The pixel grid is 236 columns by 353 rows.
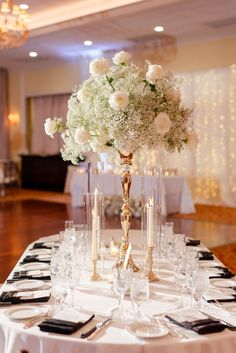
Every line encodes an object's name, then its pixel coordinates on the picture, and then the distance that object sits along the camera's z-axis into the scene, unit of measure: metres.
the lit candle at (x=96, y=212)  2.73
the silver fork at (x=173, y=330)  1.85
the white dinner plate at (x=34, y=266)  2.81
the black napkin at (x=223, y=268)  2.72
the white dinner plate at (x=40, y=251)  3.14
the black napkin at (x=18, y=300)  2.23
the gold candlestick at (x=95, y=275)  2.58
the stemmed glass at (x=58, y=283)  2.09
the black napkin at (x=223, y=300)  2.23
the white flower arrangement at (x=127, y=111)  2.41
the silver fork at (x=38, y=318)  1.94
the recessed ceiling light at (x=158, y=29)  9.13
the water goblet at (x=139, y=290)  1.95
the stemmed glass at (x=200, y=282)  2.07
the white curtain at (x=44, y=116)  13.85
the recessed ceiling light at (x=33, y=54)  11.70
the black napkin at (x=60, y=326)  1.87
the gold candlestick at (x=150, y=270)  2.56
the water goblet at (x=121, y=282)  2.01
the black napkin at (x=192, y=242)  3.34
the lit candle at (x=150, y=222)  2.61
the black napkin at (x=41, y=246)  3.28
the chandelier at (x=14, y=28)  7.72
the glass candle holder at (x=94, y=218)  2.65
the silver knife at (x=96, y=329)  1.84
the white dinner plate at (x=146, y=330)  1.82
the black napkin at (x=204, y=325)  1.87
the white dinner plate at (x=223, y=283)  2.48
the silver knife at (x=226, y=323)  1.90
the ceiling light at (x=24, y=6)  8.68
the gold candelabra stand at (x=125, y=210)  2.63
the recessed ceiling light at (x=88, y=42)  10.43
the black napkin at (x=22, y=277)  2.60
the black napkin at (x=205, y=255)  2.97
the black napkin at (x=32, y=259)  2.95
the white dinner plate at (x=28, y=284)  2.47
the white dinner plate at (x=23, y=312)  2.02
